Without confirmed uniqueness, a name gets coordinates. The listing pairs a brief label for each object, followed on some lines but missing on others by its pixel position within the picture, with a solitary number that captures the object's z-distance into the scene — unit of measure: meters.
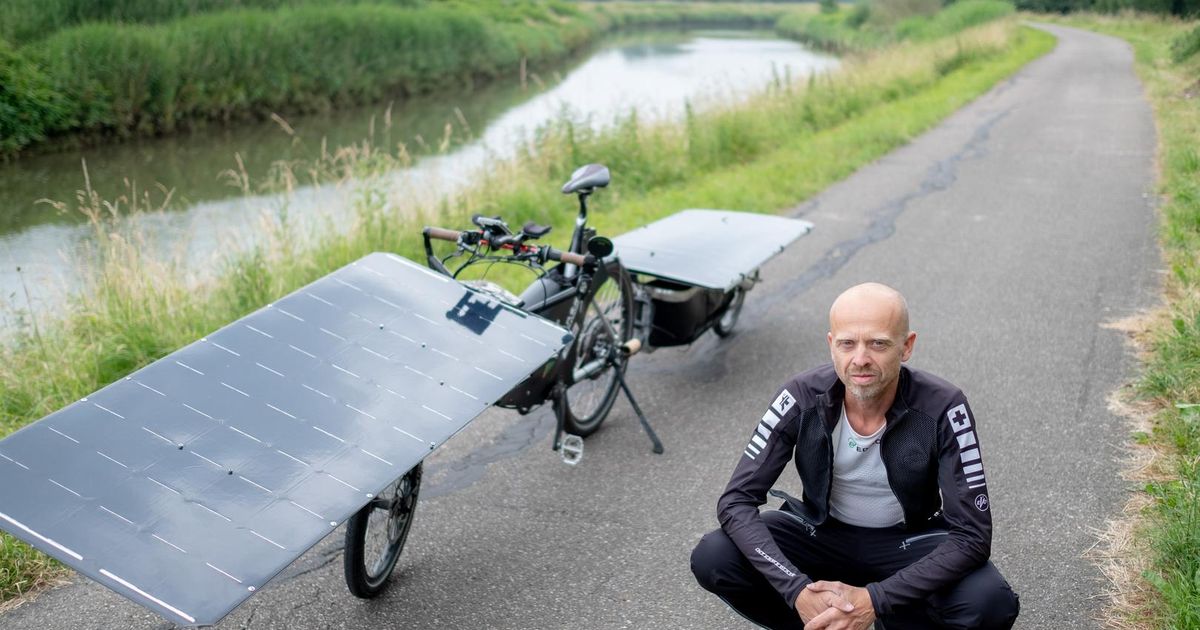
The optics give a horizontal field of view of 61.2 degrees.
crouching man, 2.77
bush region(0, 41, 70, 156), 16.75
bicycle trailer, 5.46
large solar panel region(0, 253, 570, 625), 2.53
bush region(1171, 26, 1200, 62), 19.41
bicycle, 3.78
